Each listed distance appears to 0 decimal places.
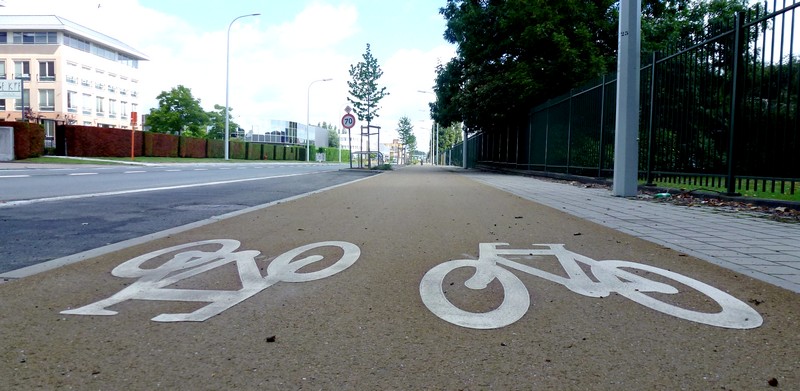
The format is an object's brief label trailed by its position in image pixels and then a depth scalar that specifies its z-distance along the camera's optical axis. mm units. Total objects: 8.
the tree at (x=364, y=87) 43156
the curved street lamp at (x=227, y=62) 46906
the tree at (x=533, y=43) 23500
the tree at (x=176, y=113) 66438
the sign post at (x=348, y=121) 28031
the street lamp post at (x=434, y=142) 91262
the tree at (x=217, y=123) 82894
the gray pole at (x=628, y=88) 10633
